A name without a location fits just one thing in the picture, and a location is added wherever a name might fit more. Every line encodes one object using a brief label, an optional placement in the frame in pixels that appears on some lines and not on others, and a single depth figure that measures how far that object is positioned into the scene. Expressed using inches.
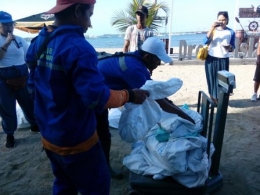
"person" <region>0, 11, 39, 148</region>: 141.8
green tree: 427.2
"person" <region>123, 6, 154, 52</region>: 202.2
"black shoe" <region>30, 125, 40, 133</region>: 171.8
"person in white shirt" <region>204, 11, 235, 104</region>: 191.5
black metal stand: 90.0
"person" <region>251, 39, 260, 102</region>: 209.8
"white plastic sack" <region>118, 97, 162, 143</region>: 79.6
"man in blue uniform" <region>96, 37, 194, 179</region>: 83.7
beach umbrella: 357.1
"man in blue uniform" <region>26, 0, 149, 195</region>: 52.3
